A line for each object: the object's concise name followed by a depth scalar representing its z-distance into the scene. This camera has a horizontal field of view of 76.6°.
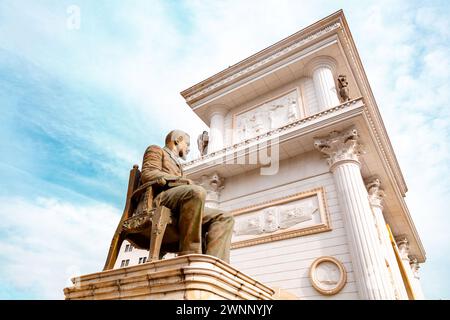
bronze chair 3.14
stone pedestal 2.37
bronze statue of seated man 3.09
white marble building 7.26
